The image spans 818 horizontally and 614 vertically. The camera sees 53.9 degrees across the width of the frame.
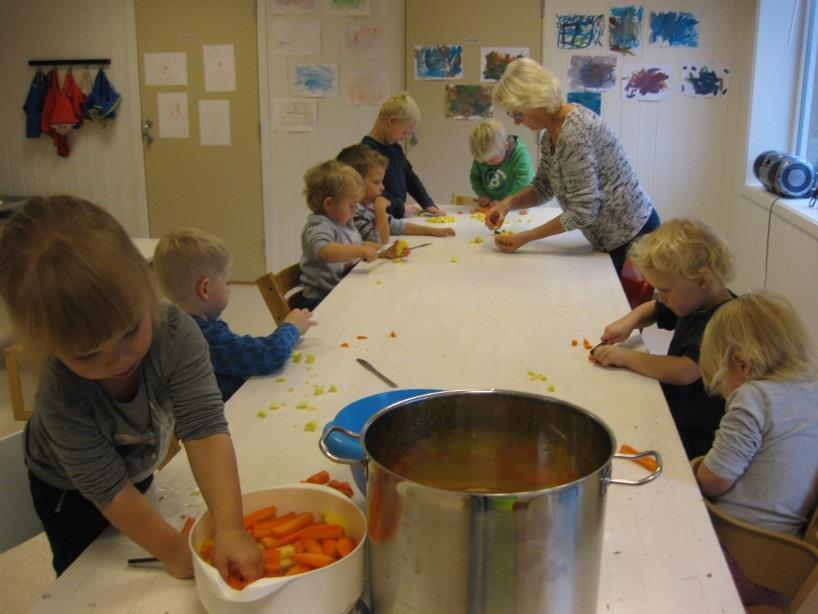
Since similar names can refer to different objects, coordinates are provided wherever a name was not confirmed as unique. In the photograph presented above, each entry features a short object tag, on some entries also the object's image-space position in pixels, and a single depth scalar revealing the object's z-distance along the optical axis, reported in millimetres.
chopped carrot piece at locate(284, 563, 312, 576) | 877
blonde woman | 2729
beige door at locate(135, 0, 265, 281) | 5395
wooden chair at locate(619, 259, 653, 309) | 2750
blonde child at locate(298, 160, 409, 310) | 2701
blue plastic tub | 1095
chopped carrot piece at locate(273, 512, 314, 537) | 942
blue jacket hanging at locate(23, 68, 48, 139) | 5609
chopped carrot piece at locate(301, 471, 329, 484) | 1183
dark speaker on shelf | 4023
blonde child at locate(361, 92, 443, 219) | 3535
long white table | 961
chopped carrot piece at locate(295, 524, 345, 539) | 929
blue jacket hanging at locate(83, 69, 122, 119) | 5496
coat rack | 5512
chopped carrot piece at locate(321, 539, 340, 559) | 896
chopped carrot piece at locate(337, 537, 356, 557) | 897
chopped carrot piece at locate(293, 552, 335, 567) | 872
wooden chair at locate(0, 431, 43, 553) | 1253
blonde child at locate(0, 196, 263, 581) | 871
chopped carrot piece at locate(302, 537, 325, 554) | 903
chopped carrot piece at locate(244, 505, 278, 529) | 969
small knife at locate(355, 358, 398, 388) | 1602
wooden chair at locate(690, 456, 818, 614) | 1351
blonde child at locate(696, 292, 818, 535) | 1423
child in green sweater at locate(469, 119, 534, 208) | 3906
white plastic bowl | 801
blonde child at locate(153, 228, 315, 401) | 1723
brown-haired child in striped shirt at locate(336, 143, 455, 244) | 3092
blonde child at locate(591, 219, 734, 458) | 1812
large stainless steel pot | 728
